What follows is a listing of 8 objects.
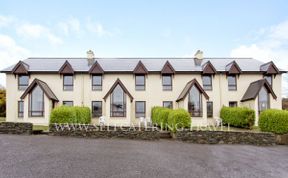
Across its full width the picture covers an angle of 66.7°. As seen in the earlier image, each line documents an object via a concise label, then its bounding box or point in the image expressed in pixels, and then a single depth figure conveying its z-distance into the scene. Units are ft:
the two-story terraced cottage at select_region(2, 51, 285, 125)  80.02
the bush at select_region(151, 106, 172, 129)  62.36
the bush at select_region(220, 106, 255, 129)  66.18
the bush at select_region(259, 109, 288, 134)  54.54
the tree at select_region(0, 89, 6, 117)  101.65
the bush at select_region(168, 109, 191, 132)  54.39
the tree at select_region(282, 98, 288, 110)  118.63
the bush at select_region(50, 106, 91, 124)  56.70
